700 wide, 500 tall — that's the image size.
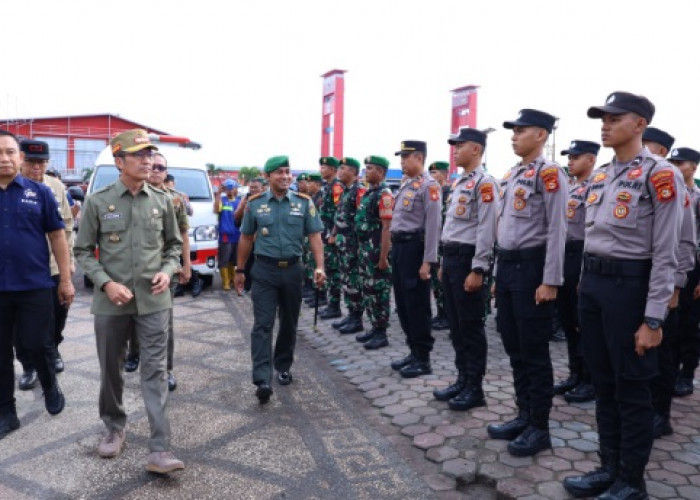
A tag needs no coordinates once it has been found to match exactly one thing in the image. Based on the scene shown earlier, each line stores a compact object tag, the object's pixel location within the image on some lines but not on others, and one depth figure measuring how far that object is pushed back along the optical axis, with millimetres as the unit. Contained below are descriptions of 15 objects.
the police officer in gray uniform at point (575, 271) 4498
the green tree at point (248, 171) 55444
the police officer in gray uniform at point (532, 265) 3334
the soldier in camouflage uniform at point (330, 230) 7723
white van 8867
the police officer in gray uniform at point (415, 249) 4988
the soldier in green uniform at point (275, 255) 4535
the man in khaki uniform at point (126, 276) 3283
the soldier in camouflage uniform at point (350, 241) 6762
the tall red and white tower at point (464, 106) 27875
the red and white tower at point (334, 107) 25828
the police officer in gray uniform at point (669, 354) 3463
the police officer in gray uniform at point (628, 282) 2611
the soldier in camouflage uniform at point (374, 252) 5984
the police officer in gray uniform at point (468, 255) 4066
